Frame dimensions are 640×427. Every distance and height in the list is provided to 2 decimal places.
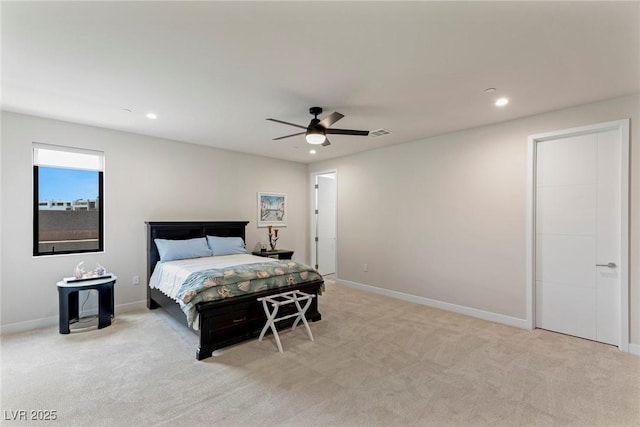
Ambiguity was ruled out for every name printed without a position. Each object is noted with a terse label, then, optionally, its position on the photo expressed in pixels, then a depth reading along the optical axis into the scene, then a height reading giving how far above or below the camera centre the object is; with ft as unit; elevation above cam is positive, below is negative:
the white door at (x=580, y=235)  10.43 -0.75
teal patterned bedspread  9.72 -2.54
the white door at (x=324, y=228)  22.41 -1.08
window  12.46 +0.58
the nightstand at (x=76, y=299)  11.37 -3.54
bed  9.66 -3.65
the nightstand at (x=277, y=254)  18.58 -2.58
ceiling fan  9.88 +3.01
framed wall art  19.85 +0.34
